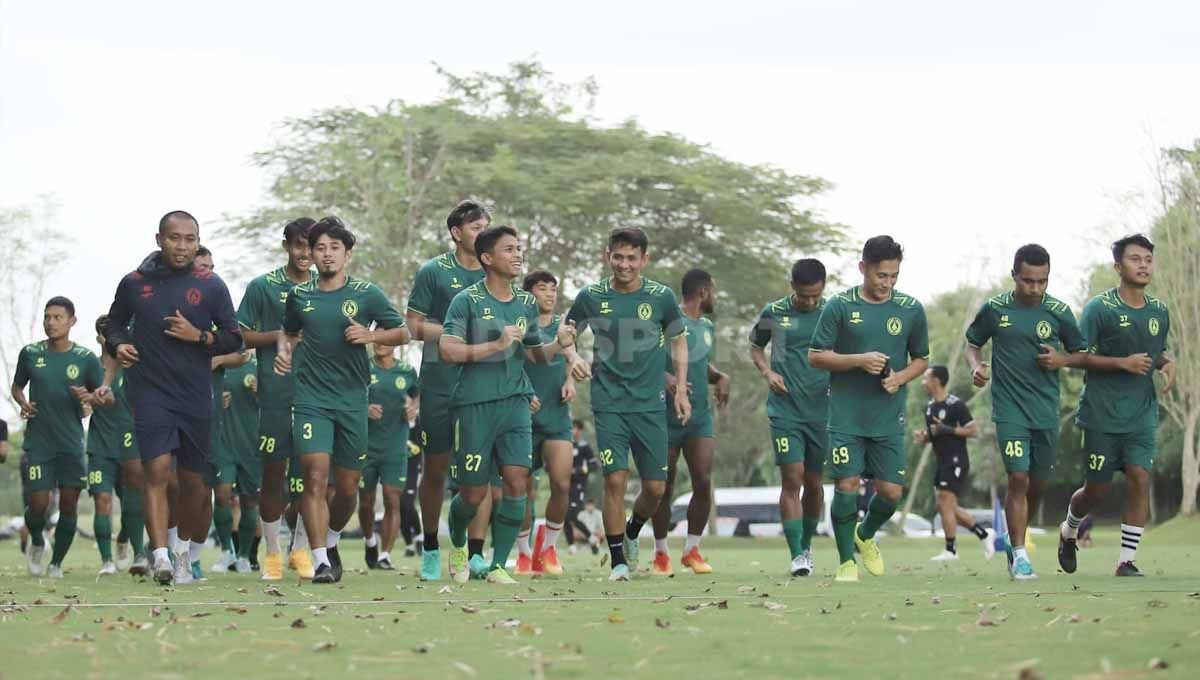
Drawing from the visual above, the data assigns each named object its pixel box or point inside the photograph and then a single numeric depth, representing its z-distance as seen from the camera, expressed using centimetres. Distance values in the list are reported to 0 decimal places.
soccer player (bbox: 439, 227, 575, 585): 1223
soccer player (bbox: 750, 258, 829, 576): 1434
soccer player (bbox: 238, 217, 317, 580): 1343
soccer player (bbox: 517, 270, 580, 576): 1346
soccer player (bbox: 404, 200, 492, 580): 1321
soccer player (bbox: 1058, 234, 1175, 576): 1326
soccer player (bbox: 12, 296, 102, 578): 1595
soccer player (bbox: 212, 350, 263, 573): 1573
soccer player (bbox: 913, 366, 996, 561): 2152
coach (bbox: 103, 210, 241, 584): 1203
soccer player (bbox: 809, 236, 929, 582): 1251
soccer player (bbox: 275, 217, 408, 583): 1247
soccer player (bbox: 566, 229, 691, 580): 1356
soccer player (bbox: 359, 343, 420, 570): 1789
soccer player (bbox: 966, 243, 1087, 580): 1297
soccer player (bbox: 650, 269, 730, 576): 1501
